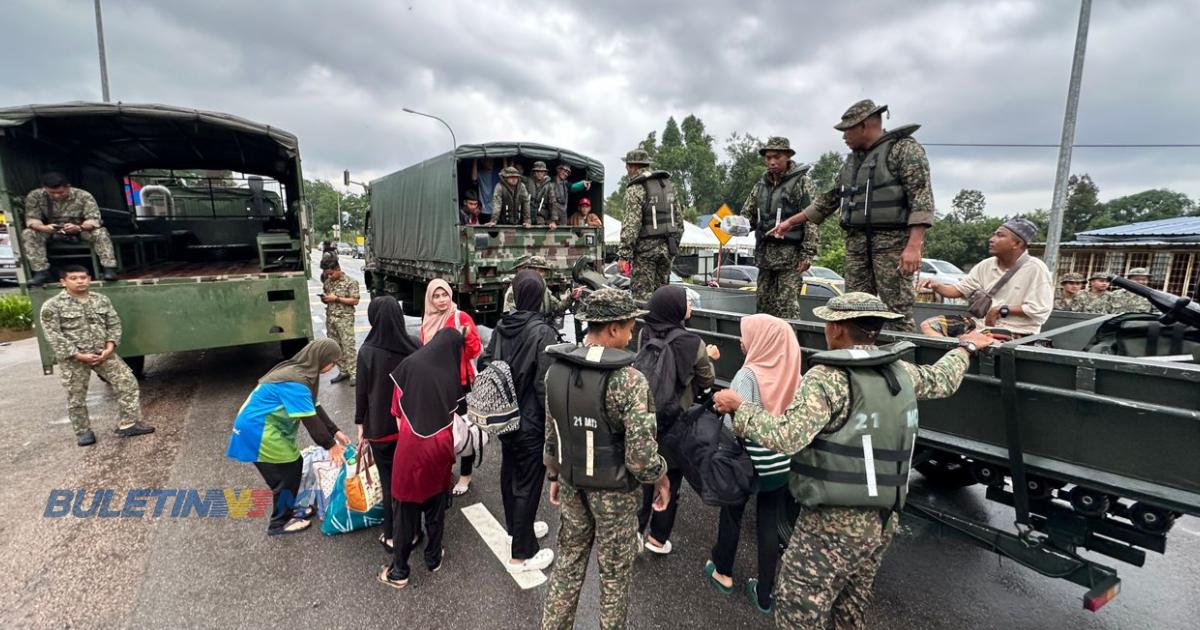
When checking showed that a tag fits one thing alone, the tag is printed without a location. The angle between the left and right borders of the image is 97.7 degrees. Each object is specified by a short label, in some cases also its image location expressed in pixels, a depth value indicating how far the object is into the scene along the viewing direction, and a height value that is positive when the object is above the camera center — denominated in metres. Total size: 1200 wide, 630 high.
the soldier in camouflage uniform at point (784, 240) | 4.12 +0.07
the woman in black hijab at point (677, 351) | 2.70 -0.55
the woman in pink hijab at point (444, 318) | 3.38 -0.51
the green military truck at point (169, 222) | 5.21 +0.21
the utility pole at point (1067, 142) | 8.03 +1.70
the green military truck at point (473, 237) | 7.08 +0.06
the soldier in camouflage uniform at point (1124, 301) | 6.02 -0.59
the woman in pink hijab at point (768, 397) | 2.38 -0.69
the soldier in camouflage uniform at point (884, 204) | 3.12 +0.26
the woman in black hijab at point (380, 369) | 2.87 -0.70
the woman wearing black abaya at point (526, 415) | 2.85 -0.93
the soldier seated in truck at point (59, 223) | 5.06 +0.12
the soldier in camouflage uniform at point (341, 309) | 6.32 -0.85
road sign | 10.69 +0.40
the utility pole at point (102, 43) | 10.55 +3.85
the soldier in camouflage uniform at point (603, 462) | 2.05 -0.87
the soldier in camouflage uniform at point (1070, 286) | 6.61 -0.46
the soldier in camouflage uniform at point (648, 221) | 4.87 +0.21
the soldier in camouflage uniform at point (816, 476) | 1.85 -0.85
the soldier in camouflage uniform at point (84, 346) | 4.46 -0.95
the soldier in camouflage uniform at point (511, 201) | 7.44 +0.58
